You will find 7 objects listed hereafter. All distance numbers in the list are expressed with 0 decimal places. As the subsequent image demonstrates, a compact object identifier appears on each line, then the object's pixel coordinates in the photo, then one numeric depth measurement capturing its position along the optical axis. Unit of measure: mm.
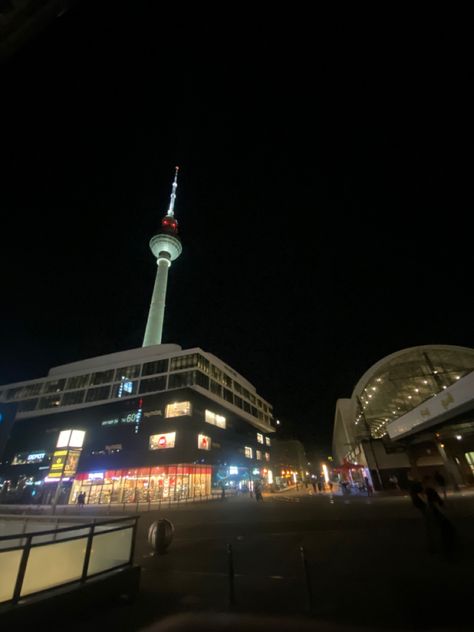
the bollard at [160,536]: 8648
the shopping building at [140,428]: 38156
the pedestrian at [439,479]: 9008
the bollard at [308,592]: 4605
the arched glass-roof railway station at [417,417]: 17141
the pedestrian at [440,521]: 7047
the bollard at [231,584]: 4937
